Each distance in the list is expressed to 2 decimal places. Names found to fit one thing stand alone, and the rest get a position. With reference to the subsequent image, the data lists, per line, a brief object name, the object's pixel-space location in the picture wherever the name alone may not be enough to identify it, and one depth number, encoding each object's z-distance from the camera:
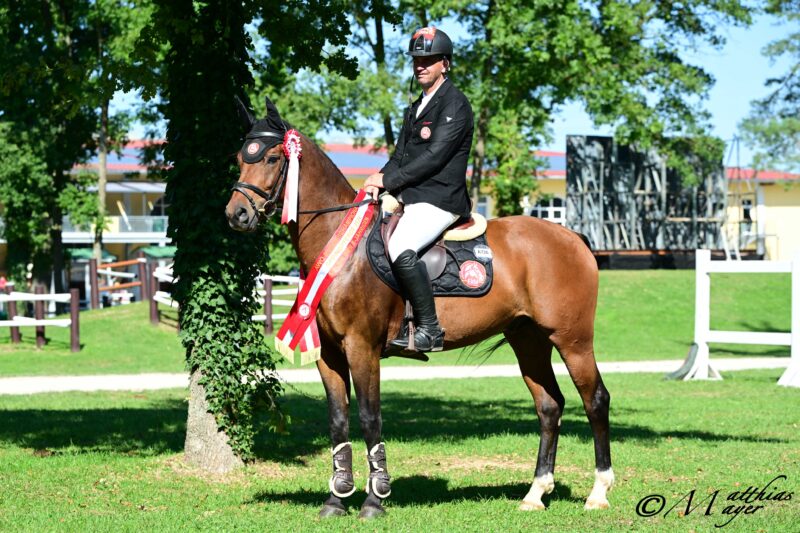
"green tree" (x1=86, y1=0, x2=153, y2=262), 33.53
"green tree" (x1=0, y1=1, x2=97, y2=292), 34.97
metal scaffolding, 41.09
